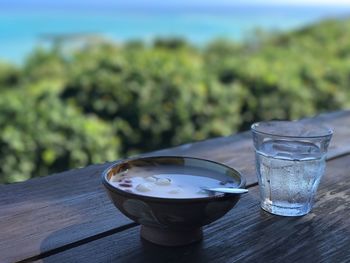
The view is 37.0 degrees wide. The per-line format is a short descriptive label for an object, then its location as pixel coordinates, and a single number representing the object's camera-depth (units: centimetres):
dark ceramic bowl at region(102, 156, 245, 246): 63
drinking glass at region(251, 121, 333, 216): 81
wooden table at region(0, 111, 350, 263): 68
